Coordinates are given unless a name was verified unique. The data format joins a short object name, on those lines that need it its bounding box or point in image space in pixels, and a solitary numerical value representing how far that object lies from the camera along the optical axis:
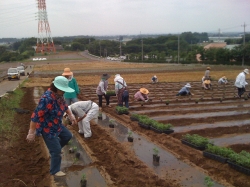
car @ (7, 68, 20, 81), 29.67
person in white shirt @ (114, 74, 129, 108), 10.93
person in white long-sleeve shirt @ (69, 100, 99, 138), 7.23
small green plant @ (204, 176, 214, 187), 4.63
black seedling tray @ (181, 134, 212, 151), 6.80
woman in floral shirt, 4.68
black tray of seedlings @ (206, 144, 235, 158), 5.98
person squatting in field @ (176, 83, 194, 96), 15.17
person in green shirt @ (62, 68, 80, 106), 8.70
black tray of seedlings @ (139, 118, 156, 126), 8.59
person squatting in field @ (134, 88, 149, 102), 13.31
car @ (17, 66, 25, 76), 36.03
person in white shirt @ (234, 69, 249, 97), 13.41
